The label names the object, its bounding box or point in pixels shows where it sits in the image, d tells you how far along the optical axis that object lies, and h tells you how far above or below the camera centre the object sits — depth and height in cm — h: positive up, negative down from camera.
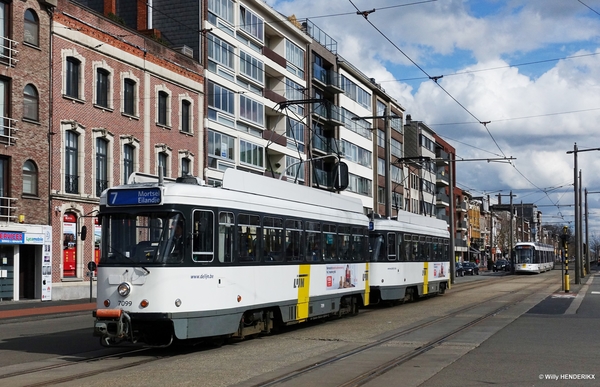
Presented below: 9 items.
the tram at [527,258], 7144 -206
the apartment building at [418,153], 8806 +898
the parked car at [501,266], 9475 -361
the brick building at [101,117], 3447 +541
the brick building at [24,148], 3197 +338
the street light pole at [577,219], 4550 +88
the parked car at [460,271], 7638 -337
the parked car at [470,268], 7856 -319
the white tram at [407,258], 2673 -83
